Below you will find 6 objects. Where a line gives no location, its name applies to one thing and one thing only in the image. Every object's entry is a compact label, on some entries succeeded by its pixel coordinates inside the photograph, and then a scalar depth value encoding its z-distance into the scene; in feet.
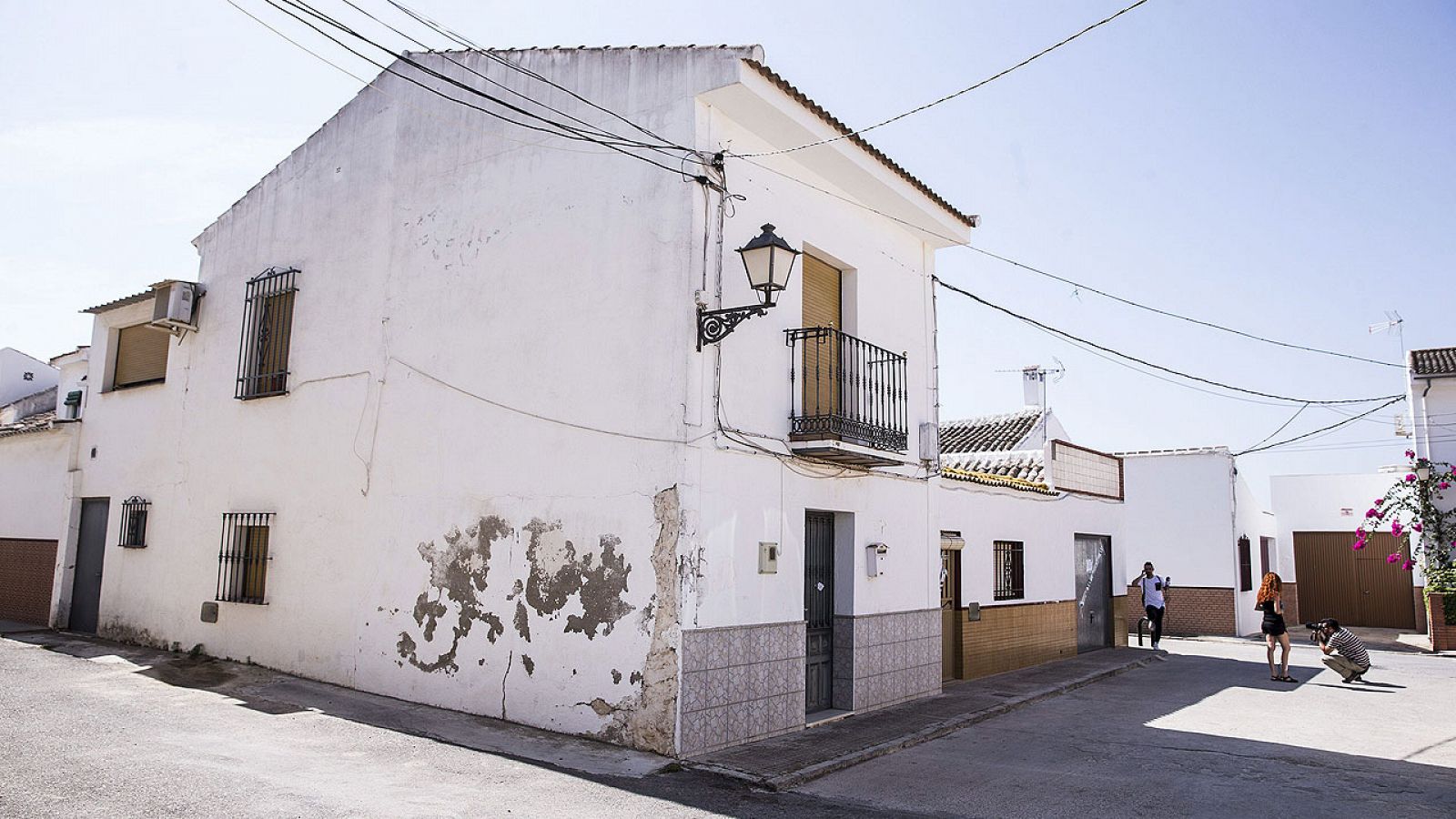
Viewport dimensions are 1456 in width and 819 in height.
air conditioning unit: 38.55
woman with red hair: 41.37
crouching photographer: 41.93
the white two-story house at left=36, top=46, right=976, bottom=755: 25.55
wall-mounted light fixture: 24.75
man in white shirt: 55.42
